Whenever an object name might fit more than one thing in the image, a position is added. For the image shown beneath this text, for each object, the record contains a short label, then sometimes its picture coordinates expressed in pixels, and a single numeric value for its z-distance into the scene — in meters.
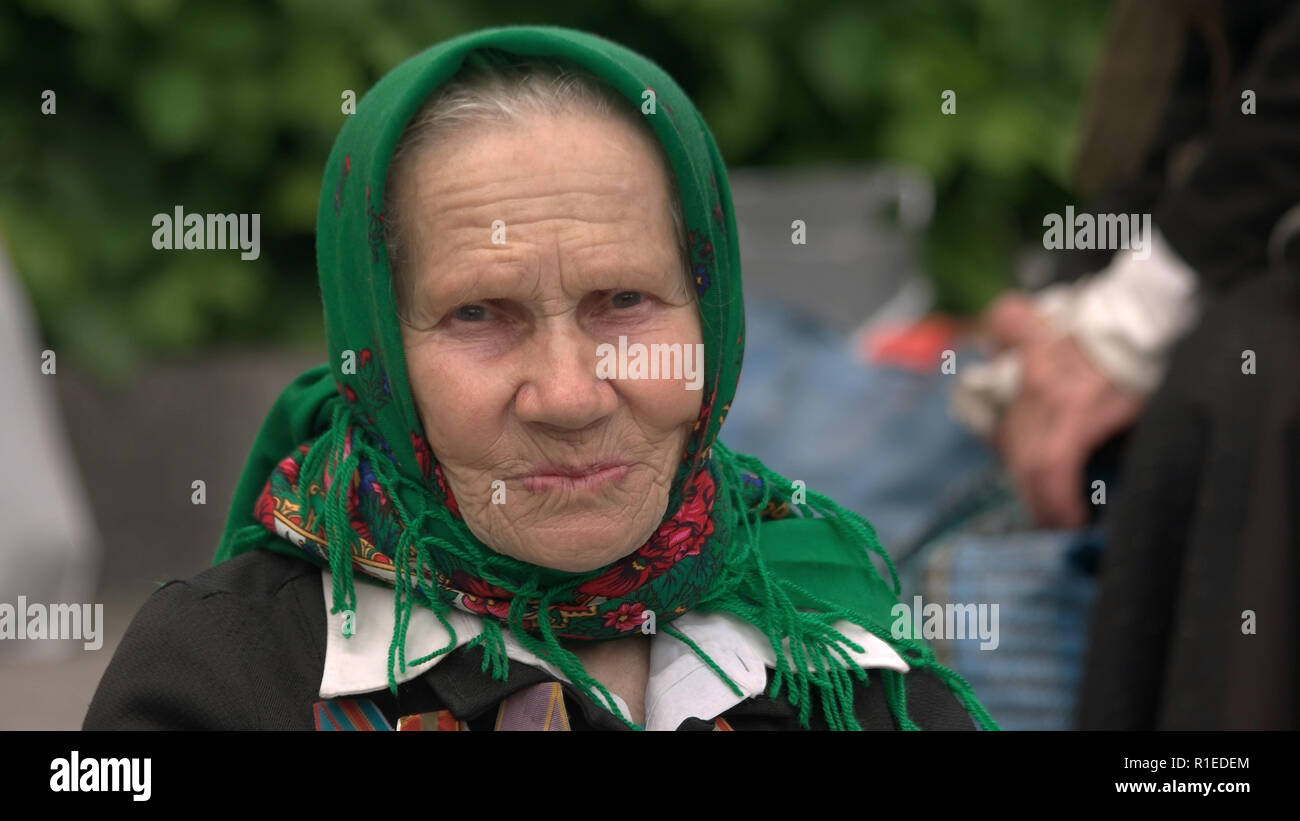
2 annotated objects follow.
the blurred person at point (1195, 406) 2.56
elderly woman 1.42
